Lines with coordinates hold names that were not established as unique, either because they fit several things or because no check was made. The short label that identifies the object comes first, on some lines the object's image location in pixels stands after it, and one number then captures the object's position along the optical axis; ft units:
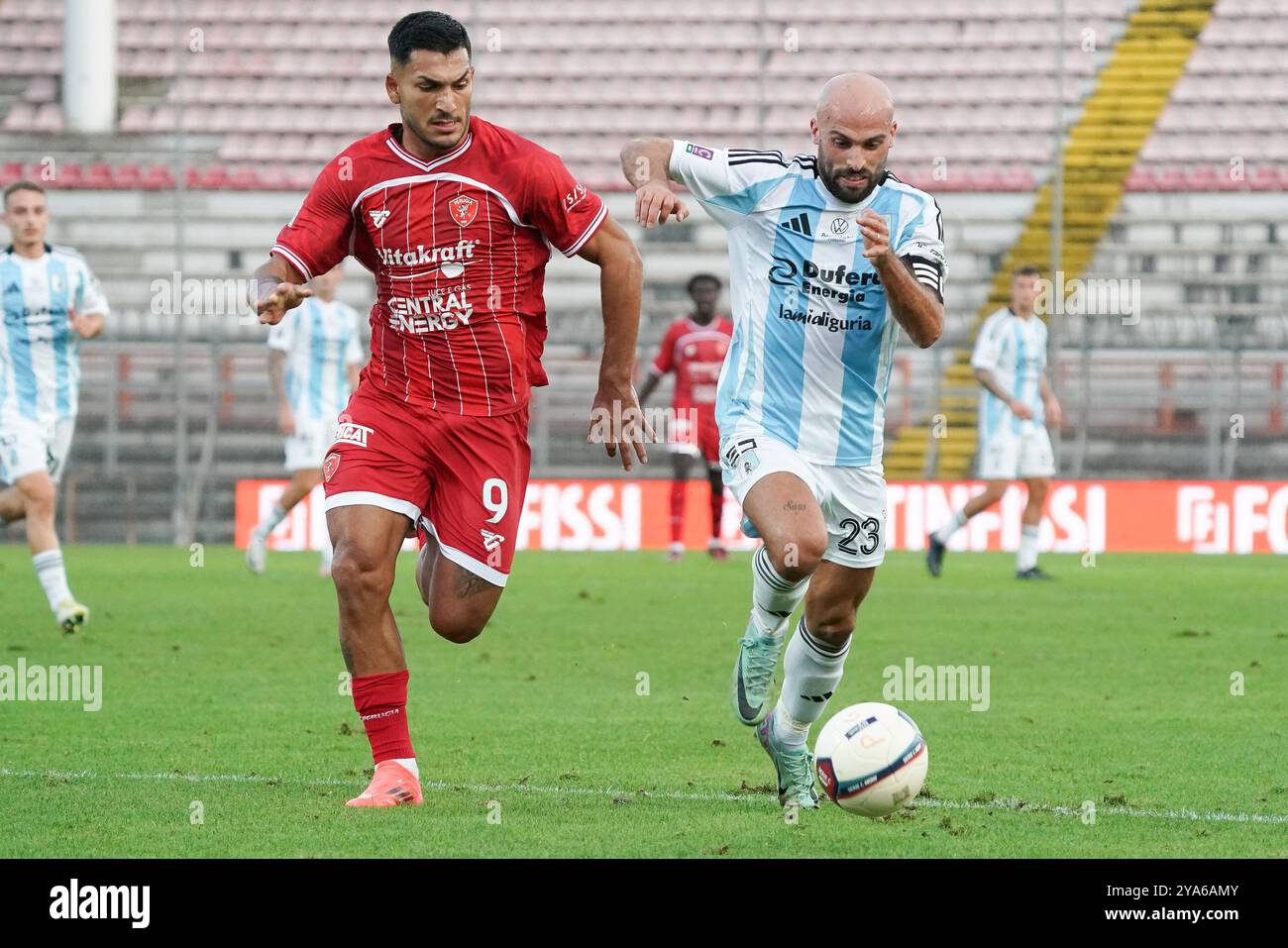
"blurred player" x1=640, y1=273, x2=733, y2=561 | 55.42
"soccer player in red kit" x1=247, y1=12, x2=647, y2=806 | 17.97
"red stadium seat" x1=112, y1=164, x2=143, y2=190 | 76.18
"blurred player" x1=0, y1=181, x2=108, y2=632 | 33.24
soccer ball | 16.58
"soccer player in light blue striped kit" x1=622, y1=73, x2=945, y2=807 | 18.49
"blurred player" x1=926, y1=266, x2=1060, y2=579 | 47.96
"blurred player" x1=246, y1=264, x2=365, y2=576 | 46.91
